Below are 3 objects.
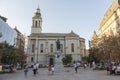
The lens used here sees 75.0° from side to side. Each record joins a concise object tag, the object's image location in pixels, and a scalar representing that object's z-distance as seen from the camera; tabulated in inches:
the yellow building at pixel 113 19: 913.3
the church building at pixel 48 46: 1475.7
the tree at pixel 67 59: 1339.5
